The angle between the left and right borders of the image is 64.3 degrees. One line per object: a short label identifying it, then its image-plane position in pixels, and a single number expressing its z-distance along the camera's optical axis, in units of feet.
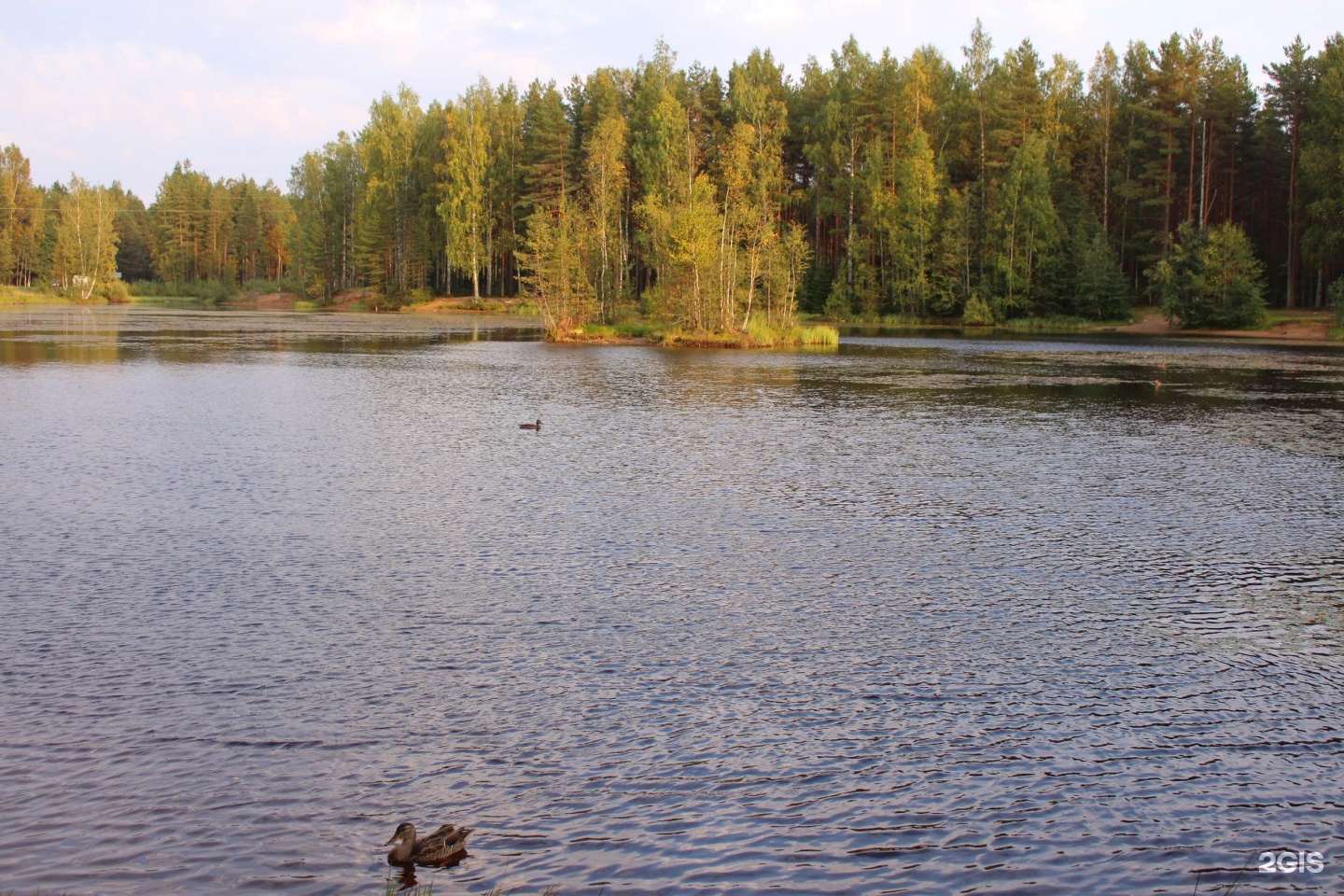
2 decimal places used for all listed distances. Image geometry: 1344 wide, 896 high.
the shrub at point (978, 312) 254.88
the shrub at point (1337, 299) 196.03
